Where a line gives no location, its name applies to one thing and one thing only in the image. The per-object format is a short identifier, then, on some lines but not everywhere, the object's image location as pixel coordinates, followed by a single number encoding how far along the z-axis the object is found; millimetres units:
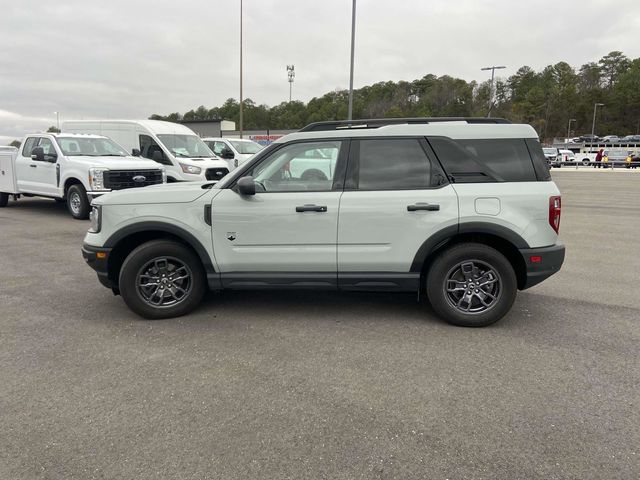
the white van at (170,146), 12430
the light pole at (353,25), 19391
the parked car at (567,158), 48550
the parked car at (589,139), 85669
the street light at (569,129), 106731
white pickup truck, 10164
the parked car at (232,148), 16703
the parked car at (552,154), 46156
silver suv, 4195
